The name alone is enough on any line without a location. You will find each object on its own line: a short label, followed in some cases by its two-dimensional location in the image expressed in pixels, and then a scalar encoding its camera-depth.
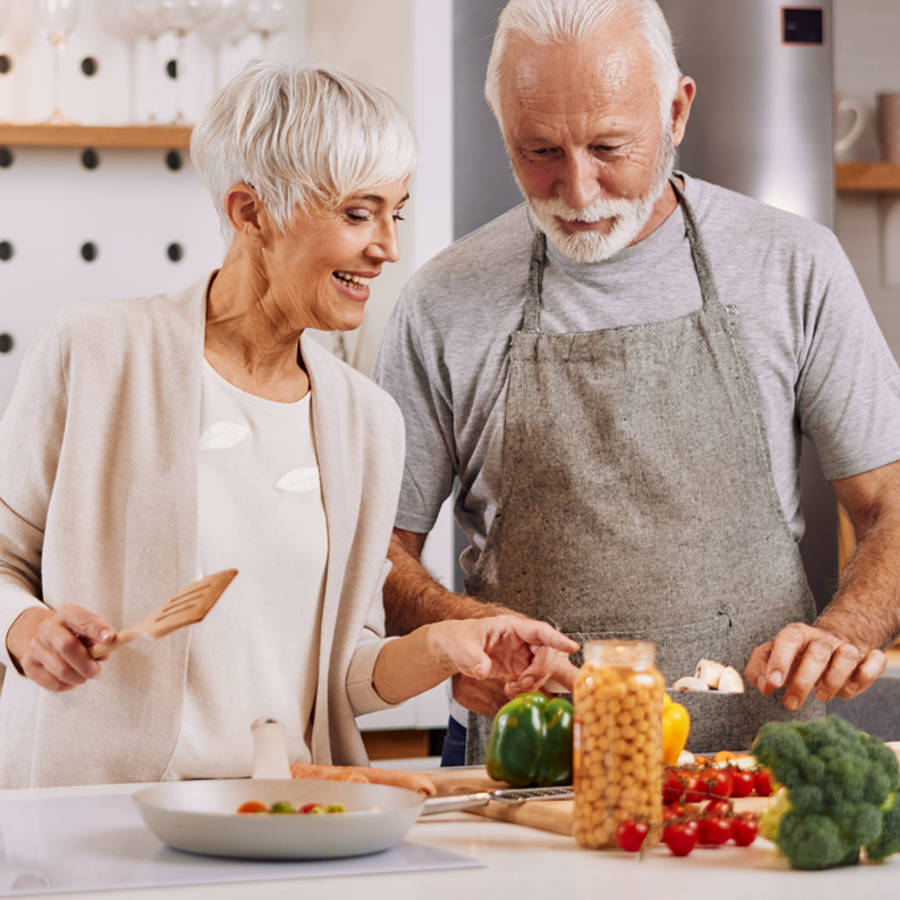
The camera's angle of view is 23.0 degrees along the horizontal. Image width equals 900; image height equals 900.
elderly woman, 2.14
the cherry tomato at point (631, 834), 1.72
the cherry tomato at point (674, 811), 1.80
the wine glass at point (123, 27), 3.77
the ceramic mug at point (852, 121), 4.13
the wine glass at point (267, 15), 3.70
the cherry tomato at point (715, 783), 1.93
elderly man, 2.47
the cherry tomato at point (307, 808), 1.72
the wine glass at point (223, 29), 3.66
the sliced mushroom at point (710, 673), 2.15
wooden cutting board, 1.84
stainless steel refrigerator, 3.54
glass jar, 1.74
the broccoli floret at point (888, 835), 1.70
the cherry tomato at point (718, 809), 1.79
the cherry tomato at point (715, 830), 1.76
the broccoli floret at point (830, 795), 1.68
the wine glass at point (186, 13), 3.63
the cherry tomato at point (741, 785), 1.98
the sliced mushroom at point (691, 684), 2.13
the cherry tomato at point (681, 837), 1.73
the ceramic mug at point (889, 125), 3.97
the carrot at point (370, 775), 1.94
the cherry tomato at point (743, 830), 1.77
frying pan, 1.66
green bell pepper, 2.02
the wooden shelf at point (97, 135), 3.73
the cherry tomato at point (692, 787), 1.88
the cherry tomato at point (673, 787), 1.89
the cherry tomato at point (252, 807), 1.74
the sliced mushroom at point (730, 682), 2.14
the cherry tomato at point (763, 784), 2.00
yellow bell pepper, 2.09
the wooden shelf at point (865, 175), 4.11
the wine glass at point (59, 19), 3.53
